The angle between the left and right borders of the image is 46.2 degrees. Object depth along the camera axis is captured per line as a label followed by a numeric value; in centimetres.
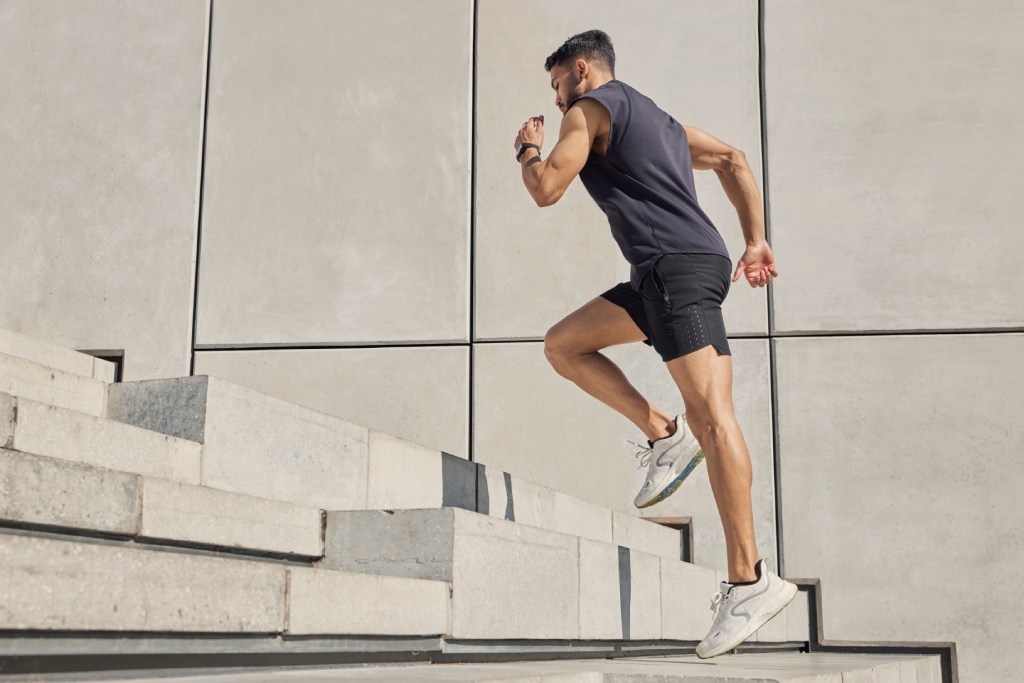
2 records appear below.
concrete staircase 199
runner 343
